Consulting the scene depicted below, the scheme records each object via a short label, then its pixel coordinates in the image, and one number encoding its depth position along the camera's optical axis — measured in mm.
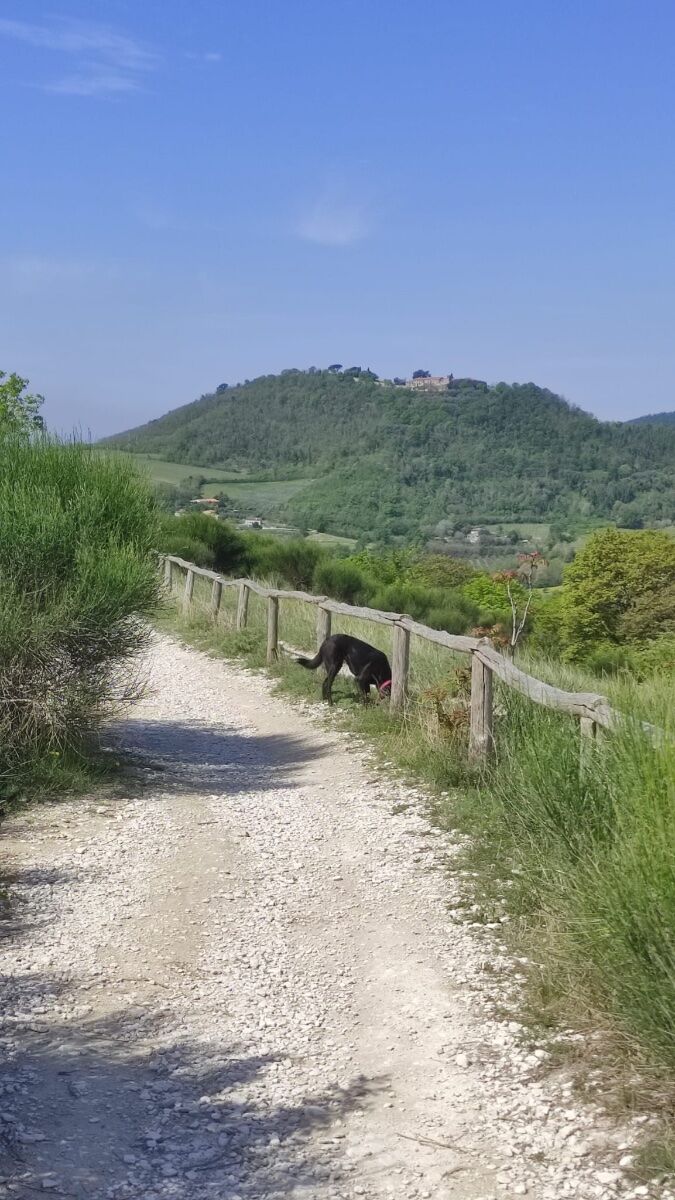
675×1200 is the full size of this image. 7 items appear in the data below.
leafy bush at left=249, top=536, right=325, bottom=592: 26969
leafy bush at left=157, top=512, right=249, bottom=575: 27750
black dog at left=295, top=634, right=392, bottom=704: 11570
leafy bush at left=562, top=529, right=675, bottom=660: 31500
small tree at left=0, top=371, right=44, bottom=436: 24781
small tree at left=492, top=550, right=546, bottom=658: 12914
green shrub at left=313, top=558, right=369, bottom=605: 26125
